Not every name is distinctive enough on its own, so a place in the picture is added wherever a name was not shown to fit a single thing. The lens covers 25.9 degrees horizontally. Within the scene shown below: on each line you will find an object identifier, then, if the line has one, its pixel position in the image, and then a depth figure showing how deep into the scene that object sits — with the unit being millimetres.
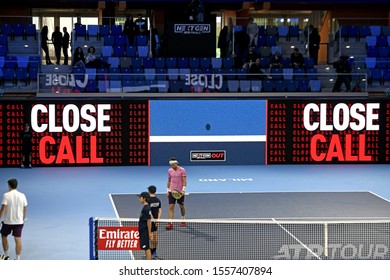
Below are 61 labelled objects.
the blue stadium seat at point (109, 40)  37938
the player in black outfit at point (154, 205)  18375
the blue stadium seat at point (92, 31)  38375
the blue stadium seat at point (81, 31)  38375
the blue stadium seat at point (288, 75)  33938
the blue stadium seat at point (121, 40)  37969
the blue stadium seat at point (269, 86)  33875
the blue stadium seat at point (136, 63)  35781
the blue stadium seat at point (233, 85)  33344
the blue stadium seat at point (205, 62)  36119
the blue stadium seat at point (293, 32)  40062
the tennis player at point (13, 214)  17453
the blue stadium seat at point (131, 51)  37281
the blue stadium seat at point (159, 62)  36000
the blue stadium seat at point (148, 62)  35875
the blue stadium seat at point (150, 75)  32781
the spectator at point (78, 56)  35594
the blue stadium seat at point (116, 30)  38750
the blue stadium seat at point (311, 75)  33791
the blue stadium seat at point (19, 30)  38406
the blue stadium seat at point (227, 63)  36094
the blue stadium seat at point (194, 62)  36188
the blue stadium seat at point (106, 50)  37062
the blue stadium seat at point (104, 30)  38562
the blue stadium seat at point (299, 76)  33906
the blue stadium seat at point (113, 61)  35938
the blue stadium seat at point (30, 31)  38500
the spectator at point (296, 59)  36469
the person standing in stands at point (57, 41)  38469
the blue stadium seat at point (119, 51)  37250
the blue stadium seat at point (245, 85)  33688
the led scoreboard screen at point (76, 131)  31656
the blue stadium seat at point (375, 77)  35125
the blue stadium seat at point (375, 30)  40781
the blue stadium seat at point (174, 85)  32938
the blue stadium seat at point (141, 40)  37844
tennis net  15812
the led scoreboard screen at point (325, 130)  33000
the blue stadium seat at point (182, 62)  36219
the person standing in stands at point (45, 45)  38000
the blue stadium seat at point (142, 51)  37219
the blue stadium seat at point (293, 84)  34000
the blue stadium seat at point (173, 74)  32750
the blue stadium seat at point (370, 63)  37125
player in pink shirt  21344
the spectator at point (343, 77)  33812
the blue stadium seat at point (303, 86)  33969
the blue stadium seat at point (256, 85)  33812
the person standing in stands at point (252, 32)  38500
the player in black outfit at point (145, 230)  16031
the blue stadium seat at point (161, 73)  32844
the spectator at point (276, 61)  35312
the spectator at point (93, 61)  34944
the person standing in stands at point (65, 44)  38750
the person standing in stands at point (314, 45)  38969
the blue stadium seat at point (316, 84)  33938
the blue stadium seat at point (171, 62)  36188
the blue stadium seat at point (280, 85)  33938
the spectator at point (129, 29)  37944
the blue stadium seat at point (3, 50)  37375
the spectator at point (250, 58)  35625
